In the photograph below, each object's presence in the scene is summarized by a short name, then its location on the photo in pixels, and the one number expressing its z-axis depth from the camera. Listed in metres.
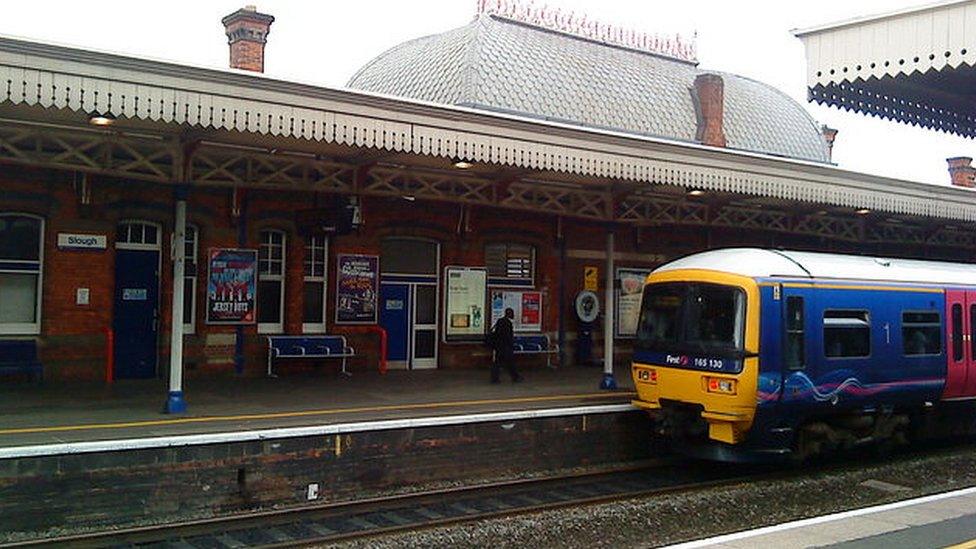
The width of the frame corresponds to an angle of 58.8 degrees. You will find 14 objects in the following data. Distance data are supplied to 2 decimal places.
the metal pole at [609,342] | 14.60
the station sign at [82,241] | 13.13
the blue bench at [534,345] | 17.52
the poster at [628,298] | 19.39
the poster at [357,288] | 15.68
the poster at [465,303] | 16.97
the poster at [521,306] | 17.56
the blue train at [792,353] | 10.90
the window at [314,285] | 15.55
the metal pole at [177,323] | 10.87
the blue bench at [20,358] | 12.57
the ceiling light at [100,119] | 9.75
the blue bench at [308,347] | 14.80
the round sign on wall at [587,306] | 18.41
